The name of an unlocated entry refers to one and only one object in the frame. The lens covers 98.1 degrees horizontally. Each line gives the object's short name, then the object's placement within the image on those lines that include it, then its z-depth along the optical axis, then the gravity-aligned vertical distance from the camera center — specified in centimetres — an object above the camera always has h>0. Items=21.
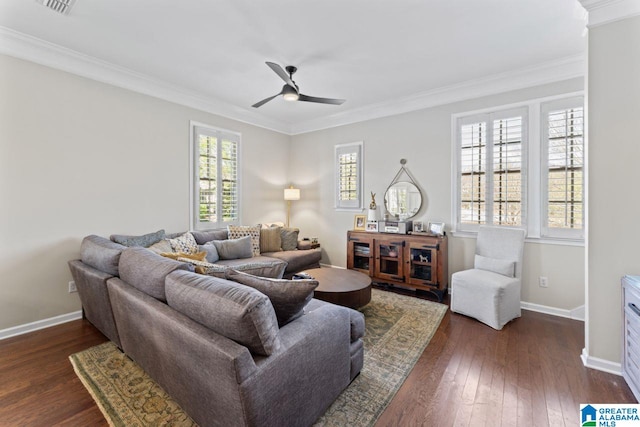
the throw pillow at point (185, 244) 356 -42
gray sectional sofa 128 -70
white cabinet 188 -83
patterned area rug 173 -126
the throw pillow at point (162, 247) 323 -42
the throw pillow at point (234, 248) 404 -52
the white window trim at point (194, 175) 426 +57
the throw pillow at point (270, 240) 466 -46
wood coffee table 285 -80
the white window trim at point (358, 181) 499 +66
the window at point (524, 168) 327 +61
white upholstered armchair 296 -73
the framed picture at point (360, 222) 486 -14
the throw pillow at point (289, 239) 481 -45
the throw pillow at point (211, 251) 383 -54
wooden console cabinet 383 -67
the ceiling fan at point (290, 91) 283 +138
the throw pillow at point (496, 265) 328 -61
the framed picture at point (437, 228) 400 -19
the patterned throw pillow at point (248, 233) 444 -33
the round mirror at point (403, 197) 439 +27
